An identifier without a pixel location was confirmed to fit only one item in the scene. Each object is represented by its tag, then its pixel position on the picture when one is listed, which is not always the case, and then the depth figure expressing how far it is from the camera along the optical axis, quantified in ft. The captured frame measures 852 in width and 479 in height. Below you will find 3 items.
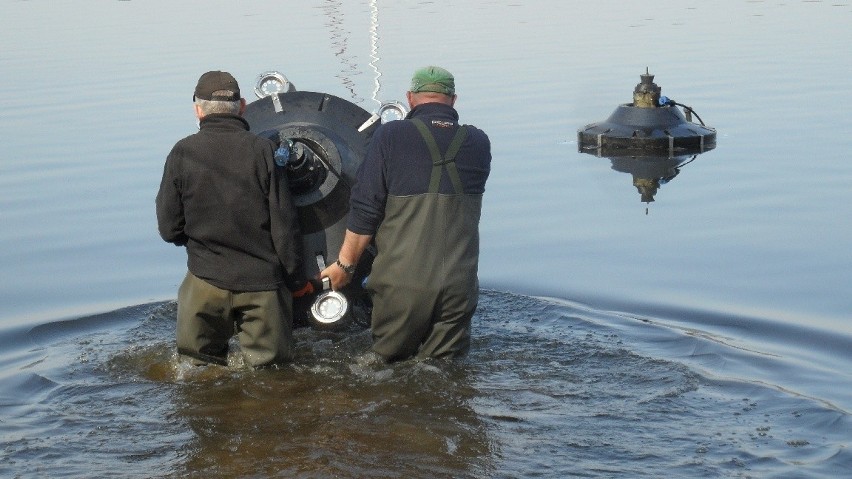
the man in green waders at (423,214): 47.24
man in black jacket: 46.96
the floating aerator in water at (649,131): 87.71
